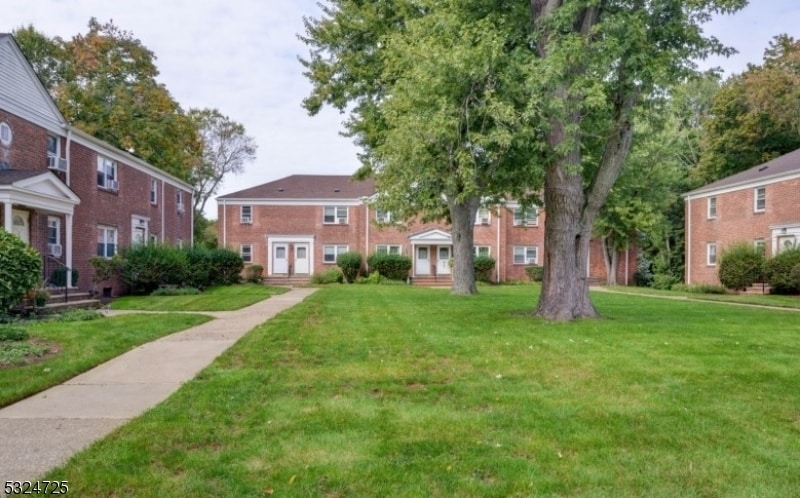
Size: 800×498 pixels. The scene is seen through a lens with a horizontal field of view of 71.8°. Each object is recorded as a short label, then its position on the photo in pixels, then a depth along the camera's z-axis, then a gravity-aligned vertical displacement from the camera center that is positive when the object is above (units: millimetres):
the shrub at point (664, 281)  31703 -1343
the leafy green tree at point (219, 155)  46094 +8872
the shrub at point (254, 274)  31812 -916
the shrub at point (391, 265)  33656 -419
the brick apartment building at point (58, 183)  15047 +2462
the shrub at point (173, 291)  20047 -1208
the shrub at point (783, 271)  21906 -561
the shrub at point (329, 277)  31464 -1076
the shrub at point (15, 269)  10250 -195
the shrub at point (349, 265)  32969 -407
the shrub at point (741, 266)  24109 -365
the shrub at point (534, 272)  35344 -903
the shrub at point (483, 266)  34375 -499
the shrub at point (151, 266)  20109 -278
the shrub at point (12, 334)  8512 -1183
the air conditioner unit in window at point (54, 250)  16688 +261
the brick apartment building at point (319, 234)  35781 +1555
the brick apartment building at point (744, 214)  24578 +2188
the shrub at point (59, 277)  15750 -527
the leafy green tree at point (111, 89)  28812 +8985
